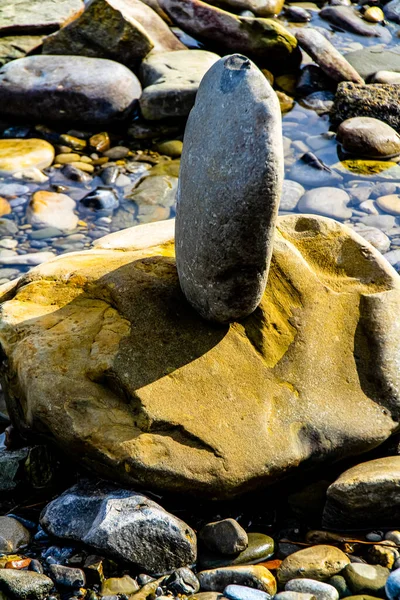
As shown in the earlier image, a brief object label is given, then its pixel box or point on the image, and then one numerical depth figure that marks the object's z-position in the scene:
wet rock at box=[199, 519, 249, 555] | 6.39
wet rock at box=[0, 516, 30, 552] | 6.48
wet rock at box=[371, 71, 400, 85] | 17.37
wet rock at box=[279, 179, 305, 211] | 13.54
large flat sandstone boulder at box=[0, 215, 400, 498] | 6.58
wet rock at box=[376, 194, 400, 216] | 13.60
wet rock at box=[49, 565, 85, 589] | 6.08
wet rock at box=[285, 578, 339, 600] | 5.83
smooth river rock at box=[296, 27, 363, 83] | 17.56
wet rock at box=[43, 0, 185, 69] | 16.58
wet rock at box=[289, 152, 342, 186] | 14.37
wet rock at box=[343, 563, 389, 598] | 5.96
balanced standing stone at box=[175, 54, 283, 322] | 6.22
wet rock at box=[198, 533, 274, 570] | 6.35
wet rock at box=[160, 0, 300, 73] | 18.02
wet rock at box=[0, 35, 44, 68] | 16.70
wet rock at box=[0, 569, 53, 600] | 5.87
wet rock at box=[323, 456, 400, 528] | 6.45
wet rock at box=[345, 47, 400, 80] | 18.22
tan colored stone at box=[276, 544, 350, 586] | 6.09
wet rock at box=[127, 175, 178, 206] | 13.52
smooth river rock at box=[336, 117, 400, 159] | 15.09
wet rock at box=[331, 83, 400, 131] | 15.82
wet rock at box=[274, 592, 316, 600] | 5.70
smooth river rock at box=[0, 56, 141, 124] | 15.26
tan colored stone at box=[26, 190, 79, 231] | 12.73
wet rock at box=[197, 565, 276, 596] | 6.00
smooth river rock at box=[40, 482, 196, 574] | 6.15
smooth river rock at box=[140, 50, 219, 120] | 15.28
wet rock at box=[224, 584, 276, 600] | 5.80
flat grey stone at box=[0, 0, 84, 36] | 17.53
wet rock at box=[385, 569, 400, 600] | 5.82
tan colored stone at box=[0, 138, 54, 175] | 14.09
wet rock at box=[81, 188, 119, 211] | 13.31
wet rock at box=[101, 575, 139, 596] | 6.04
